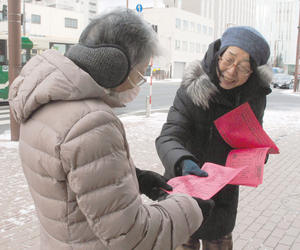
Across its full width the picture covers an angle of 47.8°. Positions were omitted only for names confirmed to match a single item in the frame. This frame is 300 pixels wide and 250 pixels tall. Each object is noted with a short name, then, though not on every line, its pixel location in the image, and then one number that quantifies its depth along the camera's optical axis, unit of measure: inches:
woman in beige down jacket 45.5
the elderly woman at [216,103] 78.3
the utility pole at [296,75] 1062.8
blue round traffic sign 400.9
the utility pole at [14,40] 275.6
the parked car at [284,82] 1278.3
